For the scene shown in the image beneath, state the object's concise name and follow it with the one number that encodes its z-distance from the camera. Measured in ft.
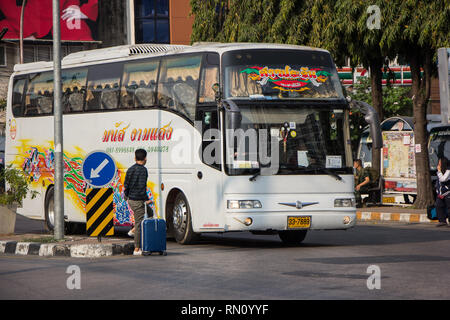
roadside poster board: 104.42
